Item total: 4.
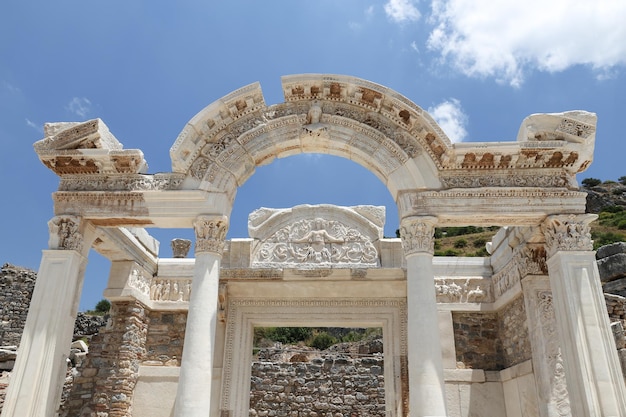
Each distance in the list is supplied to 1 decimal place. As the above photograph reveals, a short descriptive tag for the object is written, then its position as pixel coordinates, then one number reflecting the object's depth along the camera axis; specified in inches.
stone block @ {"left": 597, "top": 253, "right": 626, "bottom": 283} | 516.7
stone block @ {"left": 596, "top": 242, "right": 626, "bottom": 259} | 534.9
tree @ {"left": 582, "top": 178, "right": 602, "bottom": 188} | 2120.0
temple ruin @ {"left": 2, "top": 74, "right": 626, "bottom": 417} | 276.1
